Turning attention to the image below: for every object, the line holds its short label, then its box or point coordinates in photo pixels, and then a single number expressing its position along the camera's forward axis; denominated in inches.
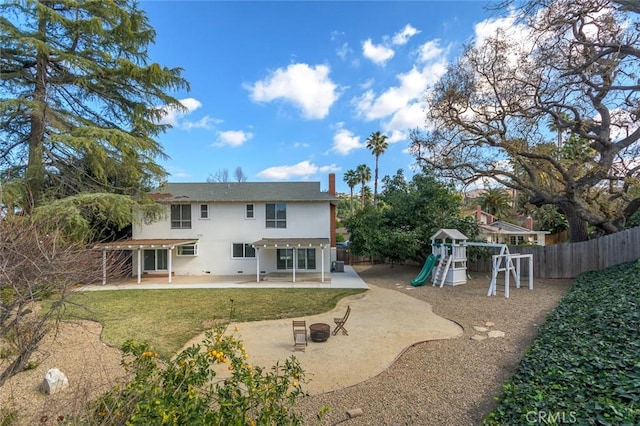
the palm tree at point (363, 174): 1784.1
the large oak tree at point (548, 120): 408.2
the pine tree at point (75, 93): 500.7
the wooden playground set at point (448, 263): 576.7
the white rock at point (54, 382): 197.2
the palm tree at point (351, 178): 1828.2
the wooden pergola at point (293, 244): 645.9
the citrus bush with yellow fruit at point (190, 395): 92.1
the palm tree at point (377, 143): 1578.5
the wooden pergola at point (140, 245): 637.9
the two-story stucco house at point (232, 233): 743.8
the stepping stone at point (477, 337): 289.7
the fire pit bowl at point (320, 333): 290.2
